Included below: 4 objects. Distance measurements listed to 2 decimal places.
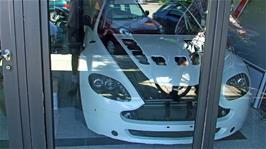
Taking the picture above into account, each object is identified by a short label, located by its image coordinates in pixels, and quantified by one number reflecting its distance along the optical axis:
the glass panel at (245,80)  2.11
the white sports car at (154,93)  2.13
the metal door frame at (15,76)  1.58
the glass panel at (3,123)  1.75
